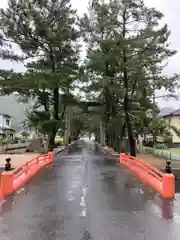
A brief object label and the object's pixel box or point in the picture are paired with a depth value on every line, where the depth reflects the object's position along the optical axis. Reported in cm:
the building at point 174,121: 3018
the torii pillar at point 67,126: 3324
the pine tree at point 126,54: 1723
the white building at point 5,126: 4265
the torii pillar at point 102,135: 3348
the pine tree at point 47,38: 1946
